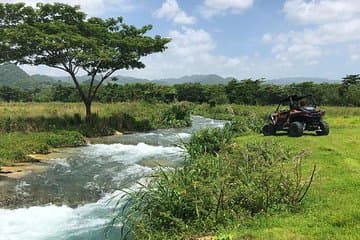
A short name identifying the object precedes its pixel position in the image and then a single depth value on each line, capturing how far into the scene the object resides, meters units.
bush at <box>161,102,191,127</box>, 30.23
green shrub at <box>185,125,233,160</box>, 13.30
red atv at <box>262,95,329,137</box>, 14.92
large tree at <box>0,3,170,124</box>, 22.14
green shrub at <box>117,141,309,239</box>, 7.17
